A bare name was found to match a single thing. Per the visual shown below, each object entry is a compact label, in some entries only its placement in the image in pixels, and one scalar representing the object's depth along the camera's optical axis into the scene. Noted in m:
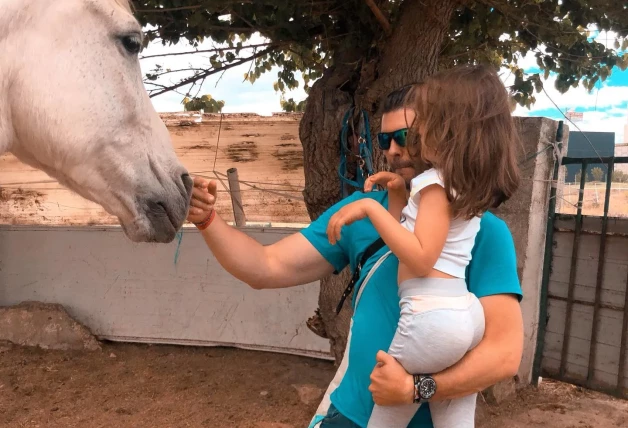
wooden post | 4.72
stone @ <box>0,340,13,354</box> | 4.87
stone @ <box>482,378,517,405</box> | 3.80
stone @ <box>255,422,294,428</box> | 3.53
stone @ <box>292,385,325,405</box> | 3.92
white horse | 1.33
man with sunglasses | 1.15
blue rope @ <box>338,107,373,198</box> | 2.74
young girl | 1.12
